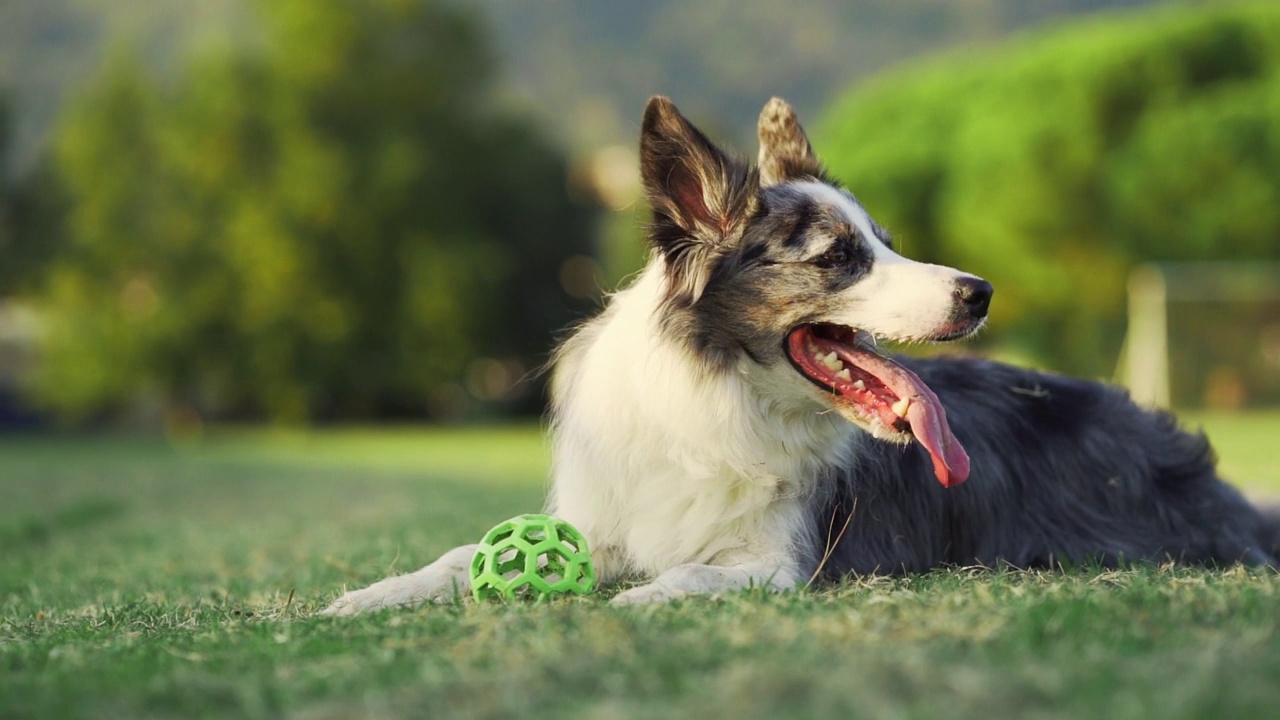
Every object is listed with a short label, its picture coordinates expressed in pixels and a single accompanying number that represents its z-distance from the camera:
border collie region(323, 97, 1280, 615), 4.71
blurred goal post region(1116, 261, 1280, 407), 27.62
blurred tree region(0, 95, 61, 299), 42.09
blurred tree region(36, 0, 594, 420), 35.09
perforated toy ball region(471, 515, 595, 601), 4.56
